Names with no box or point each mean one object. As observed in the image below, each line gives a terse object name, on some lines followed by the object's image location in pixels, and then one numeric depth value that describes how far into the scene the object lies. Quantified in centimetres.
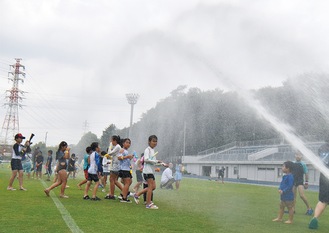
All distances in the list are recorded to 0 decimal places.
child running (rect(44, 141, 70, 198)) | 1386
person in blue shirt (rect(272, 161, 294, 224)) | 1062
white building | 6128
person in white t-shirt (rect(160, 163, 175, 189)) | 2348
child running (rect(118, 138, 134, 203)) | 1305
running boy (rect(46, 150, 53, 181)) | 2704
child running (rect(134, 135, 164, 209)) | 1212
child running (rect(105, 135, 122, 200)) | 1350
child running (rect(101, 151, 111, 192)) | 1838
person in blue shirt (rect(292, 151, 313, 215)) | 1327
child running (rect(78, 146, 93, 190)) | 2014
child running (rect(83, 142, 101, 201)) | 1423
